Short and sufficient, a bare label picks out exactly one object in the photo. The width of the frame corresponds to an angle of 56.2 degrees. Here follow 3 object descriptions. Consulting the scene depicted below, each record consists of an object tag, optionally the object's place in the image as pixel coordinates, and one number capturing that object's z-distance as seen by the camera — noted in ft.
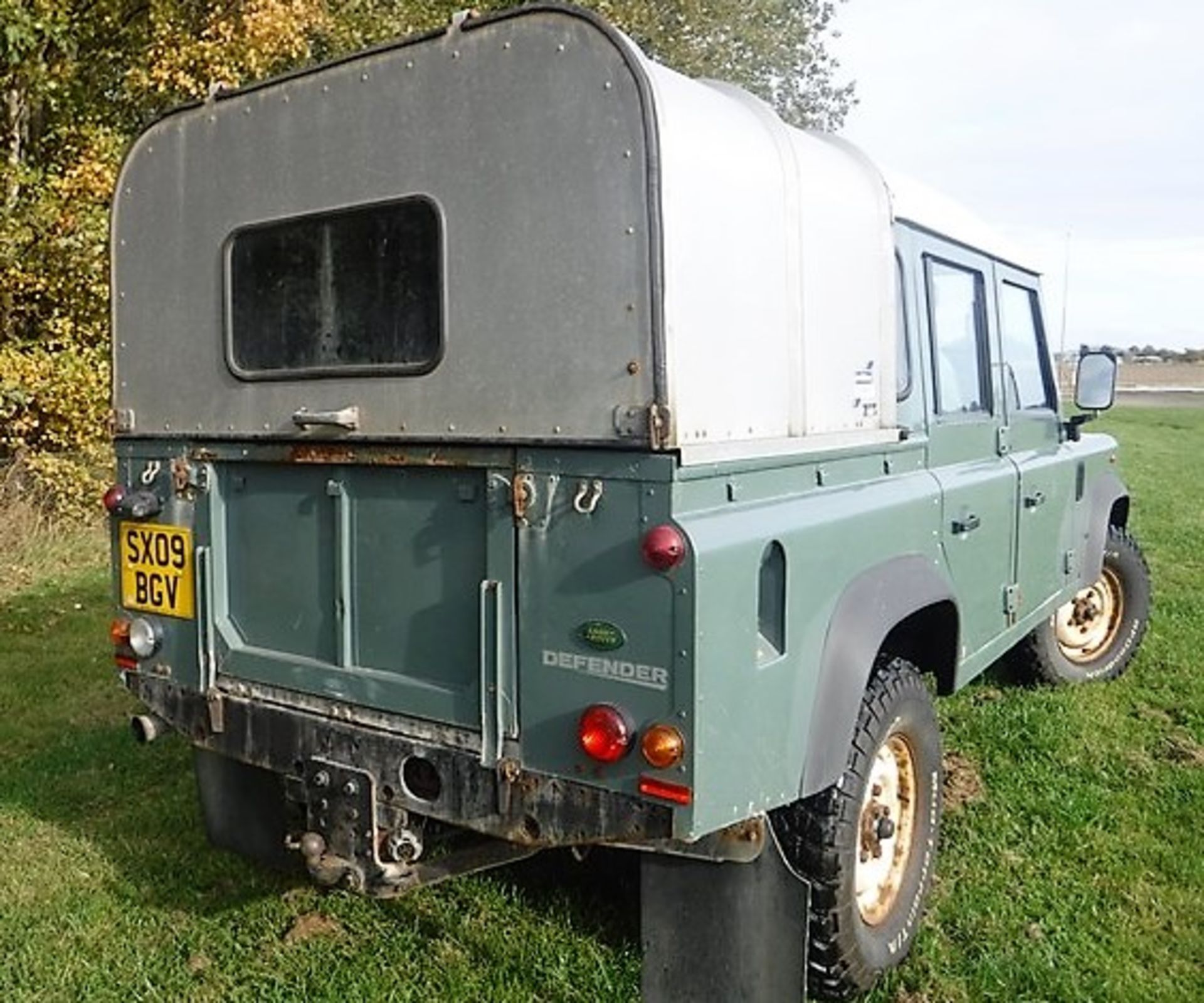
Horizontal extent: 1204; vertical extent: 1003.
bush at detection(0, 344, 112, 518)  30.91
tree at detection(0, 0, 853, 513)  30.35
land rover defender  8.09
